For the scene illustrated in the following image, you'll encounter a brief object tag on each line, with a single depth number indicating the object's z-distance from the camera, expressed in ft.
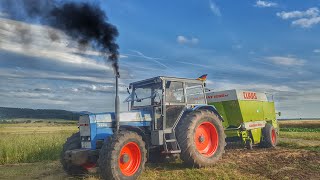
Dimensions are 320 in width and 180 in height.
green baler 31.80
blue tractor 17.99
